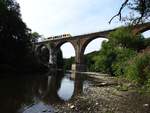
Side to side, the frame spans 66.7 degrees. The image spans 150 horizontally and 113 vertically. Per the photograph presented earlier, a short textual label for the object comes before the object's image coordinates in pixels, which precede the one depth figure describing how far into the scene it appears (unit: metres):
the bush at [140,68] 8.17
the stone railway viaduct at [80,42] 27.81
